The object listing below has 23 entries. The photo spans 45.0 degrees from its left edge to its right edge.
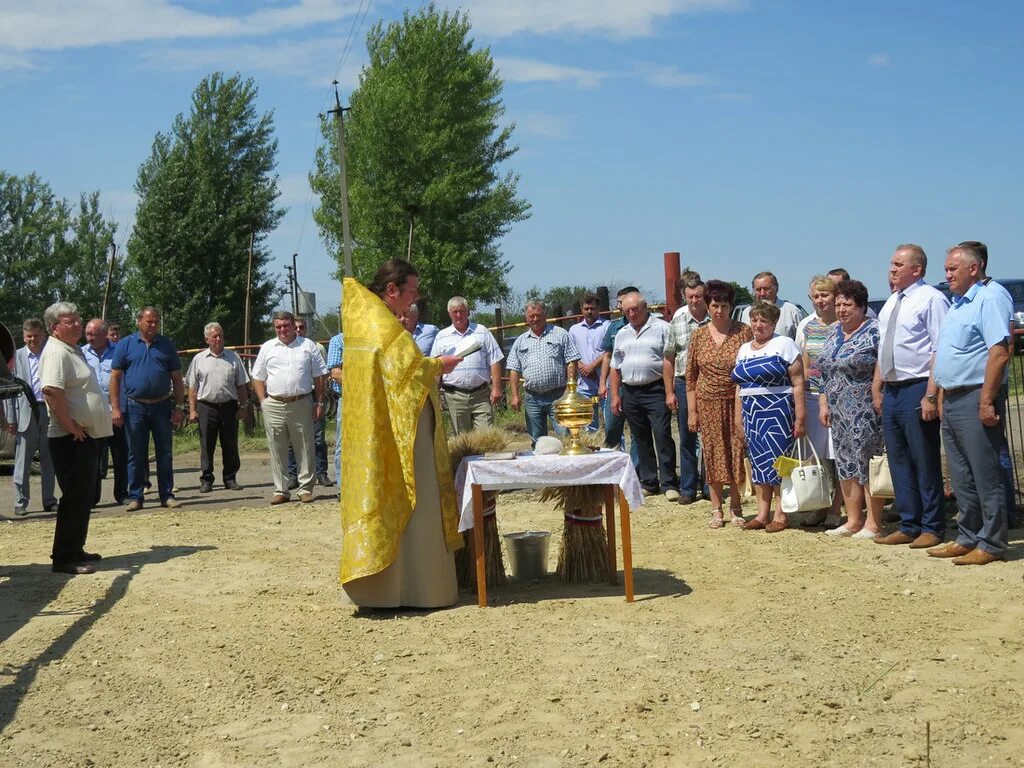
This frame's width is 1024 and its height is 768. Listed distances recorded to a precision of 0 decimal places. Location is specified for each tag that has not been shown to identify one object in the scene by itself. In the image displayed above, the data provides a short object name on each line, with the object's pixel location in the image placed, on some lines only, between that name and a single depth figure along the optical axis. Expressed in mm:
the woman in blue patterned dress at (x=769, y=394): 9195
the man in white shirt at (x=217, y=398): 13688
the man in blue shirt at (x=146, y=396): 12578
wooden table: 7203
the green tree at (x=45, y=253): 51656
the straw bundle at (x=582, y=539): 7707
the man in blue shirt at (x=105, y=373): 13500
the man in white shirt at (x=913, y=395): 8156
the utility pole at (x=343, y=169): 28953
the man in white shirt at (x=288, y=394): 12258
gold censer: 7543
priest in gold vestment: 7113
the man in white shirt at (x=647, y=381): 11031
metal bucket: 8016
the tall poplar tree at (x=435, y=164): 34312
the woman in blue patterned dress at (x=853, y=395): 8773
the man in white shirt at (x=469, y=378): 11648
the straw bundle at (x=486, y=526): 7625
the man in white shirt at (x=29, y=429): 12656
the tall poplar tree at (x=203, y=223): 39500
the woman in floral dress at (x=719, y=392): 9695
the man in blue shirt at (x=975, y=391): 7430
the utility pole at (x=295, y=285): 42597
